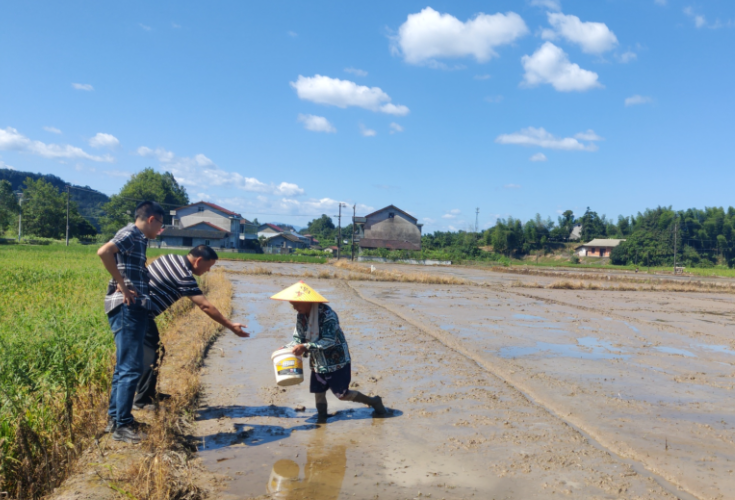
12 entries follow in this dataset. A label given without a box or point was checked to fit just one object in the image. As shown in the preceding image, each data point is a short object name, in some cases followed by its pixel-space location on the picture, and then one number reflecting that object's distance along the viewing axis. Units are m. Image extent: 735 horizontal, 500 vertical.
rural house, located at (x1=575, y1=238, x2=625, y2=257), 78.56
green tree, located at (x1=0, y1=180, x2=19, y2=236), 66.53
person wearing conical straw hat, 4.80
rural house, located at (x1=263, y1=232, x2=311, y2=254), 78.31
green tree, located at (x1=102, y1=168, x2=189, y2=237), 75.75
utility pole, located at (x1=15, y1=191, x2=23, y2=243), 62.23
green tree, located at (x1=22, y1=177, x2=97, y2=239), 67.25
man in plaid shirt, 4.02
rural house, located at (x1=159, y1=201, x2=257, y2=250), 62.97
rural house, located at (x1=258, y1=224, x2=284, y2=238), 109.83
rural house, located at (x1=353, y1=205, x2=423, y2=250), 68.38
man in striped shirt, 4.57
